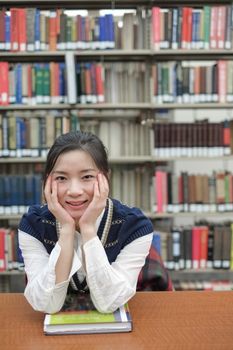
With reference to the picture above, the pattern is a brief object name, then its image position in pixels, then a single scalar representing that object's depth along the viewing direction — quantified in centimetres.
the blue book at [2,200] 310
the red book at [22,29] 309
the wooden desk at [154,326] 91
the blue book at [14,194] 311
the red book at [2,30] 309
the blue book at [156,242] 190
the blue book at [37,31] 310
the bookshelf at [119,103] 313
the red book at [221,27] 312
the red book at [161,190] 316
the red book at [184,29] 311
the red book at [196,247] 318
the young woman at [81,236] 108
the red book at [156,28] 309
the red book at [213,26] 312
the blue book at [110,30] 310
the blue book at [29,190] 312
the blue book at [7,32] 309
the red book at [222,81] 315
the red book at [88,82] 311
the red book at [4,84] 311
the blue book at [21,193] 312
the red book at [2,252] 312
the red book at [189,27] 311
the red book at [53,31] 310
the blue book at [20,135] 312
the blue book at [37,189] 313
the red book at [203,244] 318
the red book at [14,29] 309
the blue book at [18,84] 311
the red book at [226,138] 315
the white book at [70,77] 302
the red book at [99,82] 312
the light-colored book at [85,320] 98
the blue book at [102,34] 311
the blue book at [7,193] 310
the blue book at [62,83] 311
